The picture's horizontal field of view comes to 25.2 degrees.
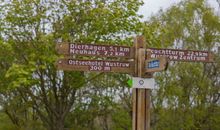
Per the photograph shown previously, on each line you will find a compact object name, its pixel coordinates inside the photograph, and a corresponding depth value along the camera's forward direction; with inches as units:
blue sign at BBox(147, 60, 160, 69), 362.3
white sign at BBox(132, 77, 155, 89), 374.0
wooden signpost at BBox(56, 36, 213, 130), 371.9
